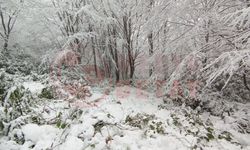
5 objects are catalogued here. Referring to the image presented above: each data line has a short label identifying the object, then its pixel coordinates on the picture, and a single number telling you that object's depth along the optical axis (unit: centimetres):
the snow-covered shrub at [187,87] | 339
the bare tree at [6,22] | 566
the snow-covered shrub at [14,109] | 212
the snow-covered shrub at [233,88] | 383
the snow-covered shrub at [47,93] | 336
